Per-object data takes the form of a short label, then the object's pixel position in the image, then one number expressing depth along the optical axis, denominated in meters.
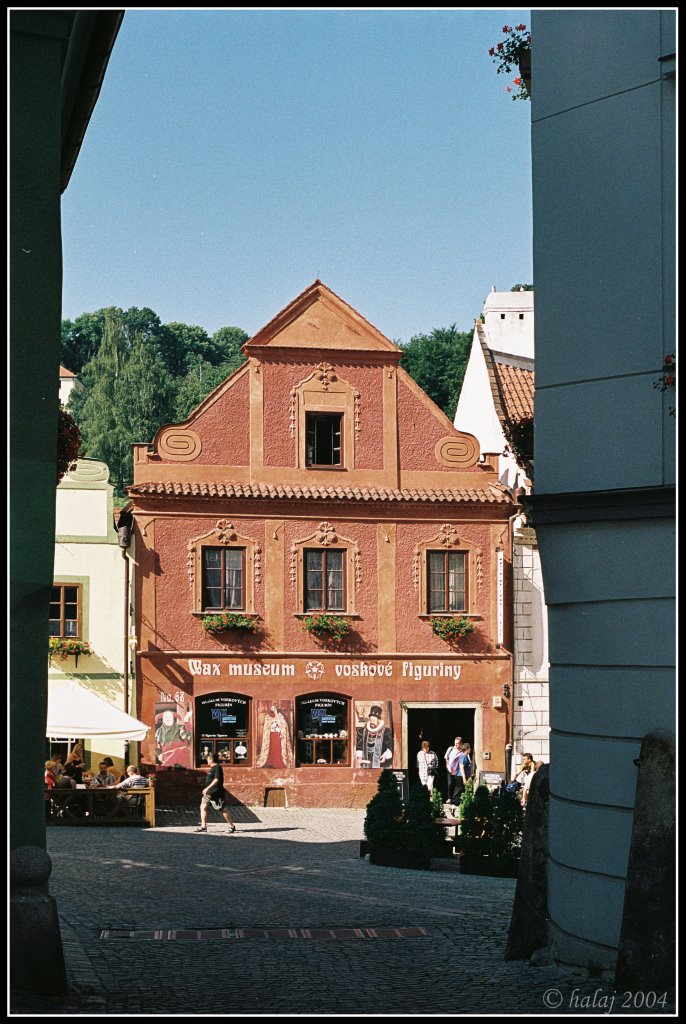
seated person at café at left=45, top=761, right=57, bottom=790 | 25.27
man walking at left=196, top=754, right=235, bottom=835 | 23.98
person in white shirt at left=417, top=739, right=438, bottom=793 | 27.50
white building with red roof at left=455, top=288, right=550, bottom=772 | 31.53
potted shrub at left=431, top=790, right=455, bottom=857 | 19.39
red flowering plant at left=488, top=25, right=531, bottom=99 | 12.63
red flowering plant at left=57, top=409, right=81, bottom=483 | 11.00
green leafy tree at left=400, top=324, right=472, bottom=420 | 52.38
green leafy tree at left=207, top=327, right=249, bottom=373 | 75.31
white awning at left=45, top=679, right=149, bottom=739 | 24.69
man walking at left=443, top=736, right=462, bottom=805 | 26.92
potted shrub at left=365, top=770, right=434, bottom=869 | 18.77
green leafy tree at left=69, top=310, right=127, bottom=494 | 60.72
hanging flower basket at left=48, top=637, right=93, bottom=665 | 30.92
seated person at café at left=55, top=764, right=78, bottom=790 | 25.25
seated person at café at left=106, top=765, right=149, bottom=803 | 25.34
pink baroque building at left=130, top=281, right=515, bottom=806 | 30.14
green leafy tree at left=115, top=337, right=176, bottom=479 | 62.25
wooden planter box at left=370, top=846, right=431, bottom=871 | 18.75
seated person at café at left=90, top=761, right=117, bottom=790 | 25.94
